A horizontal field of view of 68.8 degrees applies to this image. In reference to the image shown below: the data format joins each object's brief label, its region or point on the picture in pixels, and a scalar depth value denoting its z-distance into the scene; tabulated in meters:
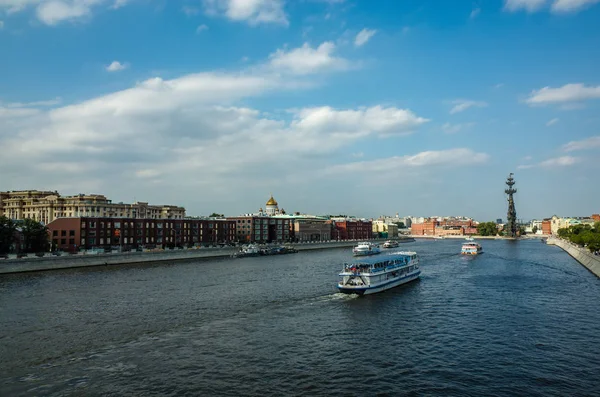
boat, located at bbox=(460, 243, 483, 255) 109.30
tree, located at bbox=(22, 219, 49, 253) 80.75
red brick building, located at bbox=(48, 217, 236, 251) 88.94
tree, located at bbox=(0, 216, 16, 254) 73.75
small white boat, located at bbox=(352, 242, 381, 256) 113.12
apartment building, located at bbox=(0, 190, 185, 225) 129.00
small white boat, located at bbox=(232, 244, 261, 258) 105.81
